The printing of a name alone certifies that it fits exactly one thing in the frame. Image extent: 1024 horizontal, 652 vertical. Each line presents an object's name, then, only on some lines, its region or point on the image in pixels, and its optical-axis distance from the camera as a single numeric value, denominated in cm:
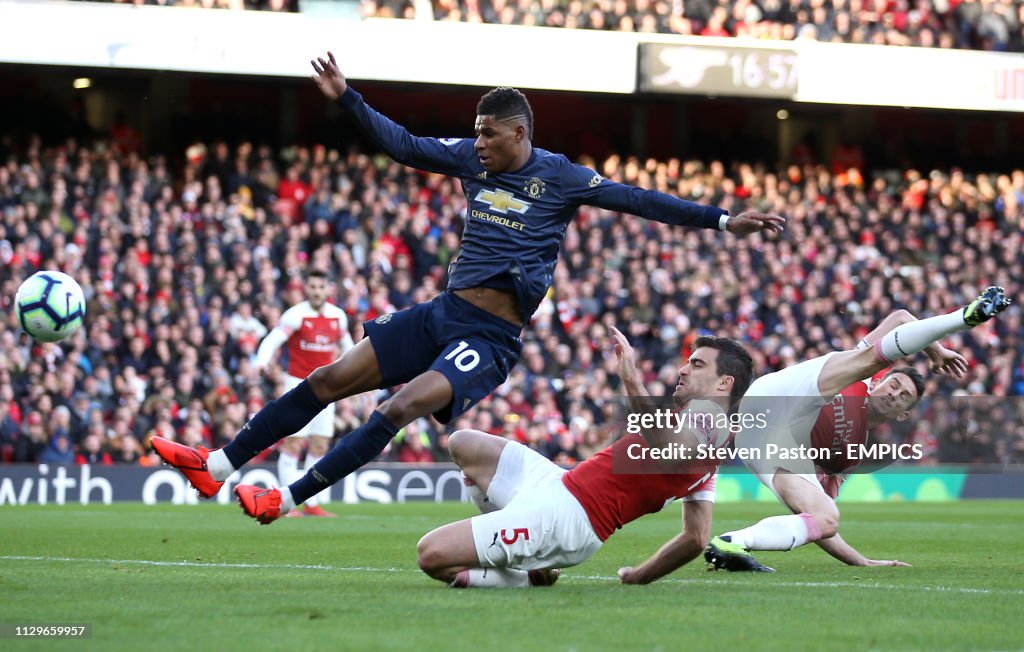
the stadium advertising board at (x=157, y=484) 3428
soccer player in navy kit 1519
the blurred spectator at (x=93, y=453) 3537
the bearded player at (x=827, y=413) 1587
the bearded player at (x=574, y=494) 1364
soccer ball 1933
